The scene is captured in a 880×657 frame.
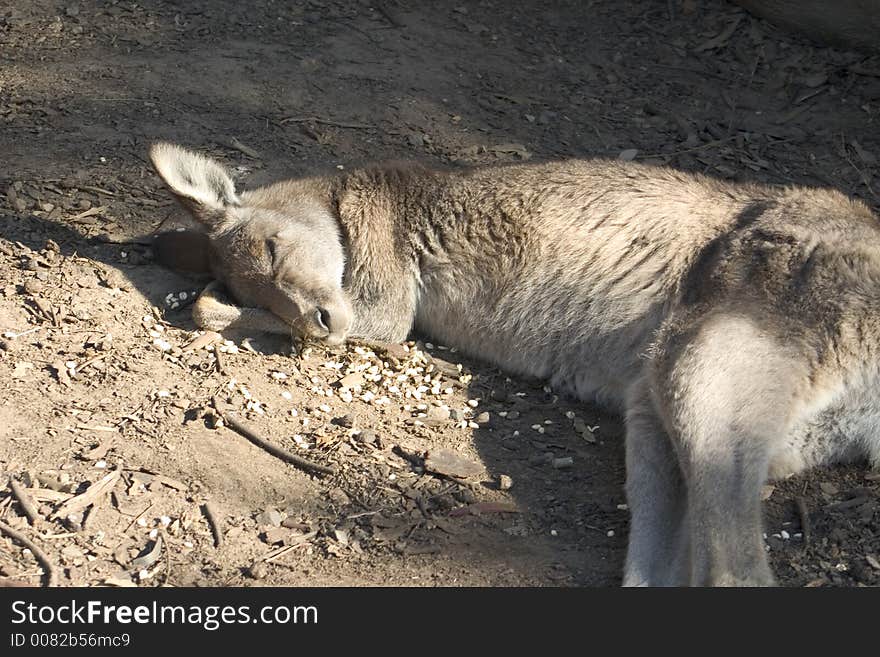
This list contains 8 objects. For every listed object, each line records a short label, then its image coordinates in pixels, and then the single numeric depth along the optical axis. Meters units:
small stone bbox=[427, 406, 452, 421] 5.10
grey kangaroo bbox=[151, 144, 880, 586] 4.29
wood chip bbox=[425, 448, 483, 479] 4.75
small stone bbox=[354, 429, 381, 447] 4.87
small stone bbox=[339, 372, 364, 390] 5.25
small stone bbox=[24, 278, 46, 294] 5.34
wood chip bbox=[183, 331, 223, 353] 5.27
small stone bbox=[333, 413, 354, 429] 4.95
